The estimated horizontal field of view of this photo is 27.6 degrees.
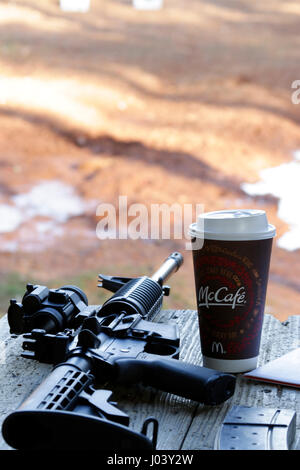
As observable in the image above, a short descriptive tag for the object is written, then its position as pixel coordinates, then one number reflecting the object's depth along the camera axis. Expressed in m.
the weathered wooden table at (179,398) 0.66
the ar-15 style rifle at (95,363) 0.57
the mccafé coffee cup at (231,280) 0.77
